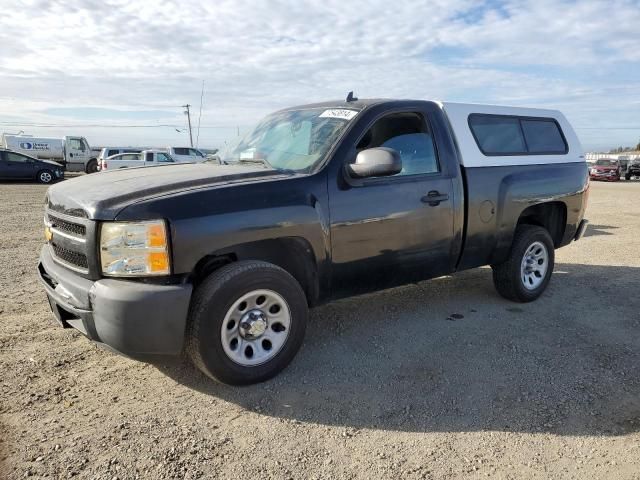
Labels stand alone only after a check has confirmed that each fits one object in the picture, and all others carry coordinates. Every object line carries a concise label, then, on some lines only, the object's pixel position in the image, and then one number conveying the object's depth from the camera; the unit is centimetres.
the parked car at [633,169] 3456
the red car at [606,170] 3253
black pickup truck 297
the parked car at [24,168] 2202
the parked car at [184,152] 2541
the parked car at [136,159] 2289
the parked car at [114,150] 2709
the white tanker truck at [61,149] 2966
